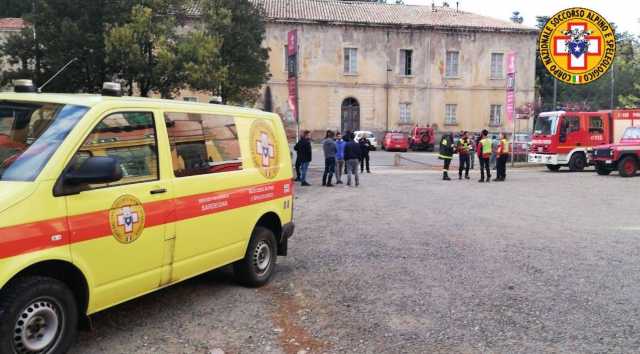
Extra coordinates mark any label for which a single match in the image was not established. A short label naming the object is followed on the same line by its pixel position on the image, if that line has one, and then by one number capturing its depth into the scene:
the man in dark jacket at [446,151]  19.69
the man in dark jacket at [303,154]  17.50
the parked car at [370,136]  38.36
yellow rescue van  3.70
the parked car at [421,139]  40.19
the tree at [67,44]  21.16
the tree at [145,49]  20.06
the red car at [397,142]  38.78
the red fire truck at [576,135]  24.41
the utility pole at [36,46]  21.53
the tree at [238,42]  25.47
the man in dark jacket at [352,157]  17.53
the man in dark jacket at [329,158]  17.53
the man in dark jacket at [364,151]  22.49
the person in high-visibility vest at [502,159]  19.66
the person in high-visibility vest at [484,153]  19.39
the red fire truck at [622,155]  20.94
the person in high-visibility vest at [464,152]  20.20
